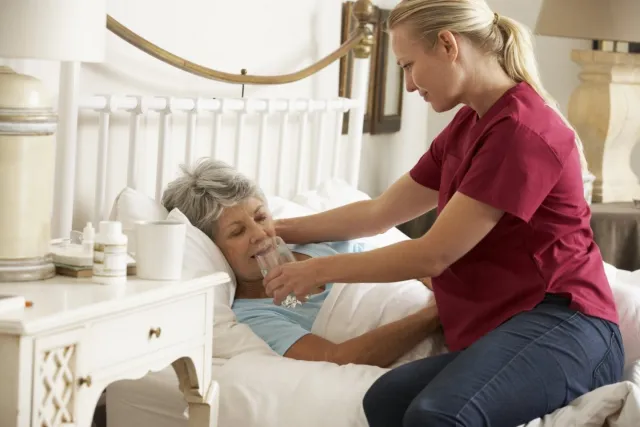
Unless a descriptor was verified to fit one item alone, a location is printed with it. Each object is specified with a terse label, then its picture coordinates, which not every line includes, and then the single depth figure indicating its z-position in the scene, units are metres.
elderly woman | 3.28
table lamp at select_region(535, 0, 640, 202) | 4.70
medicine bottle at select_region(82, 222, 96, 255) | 2.72
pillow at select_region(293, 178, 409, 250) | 3.96
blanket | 2.76
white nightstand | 2.34
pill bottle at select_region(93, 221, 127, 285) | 2.61
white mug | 2.67
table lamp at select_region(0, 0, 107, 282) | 2.53
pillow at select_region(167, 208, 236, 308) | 3.20
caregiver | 2.76
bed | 2.92
